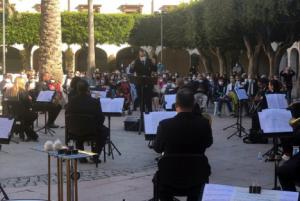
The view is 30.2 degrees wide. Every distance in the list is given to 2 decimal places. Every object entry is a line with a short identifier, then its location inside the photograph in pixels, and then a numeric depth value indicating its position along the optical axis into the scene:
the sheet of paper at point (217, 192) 3.96
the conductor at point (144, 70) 13.83
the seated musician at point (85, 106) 9.60
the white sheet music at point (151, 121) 7.72
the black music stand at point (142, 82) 13.63
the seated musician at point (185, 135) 5.23
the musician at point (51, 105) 14.82
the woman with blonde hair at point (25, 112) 13.03
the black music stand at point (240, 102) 13.84
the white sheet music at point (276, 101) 11.47
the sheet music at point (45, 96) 14.18
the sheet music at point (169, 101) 12.33
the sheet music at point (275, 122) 7.81
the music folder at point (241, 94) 14.40
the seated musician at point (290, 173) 6.13
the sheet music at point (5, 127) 7.53
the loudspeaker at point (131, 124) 14.87
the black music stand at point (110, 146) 10.83
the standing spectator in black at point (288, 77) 24.55
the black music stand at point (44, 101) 14.20
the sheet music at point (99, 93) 12.81
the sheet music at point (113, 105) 10.97
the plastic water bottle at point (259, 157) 10.47
